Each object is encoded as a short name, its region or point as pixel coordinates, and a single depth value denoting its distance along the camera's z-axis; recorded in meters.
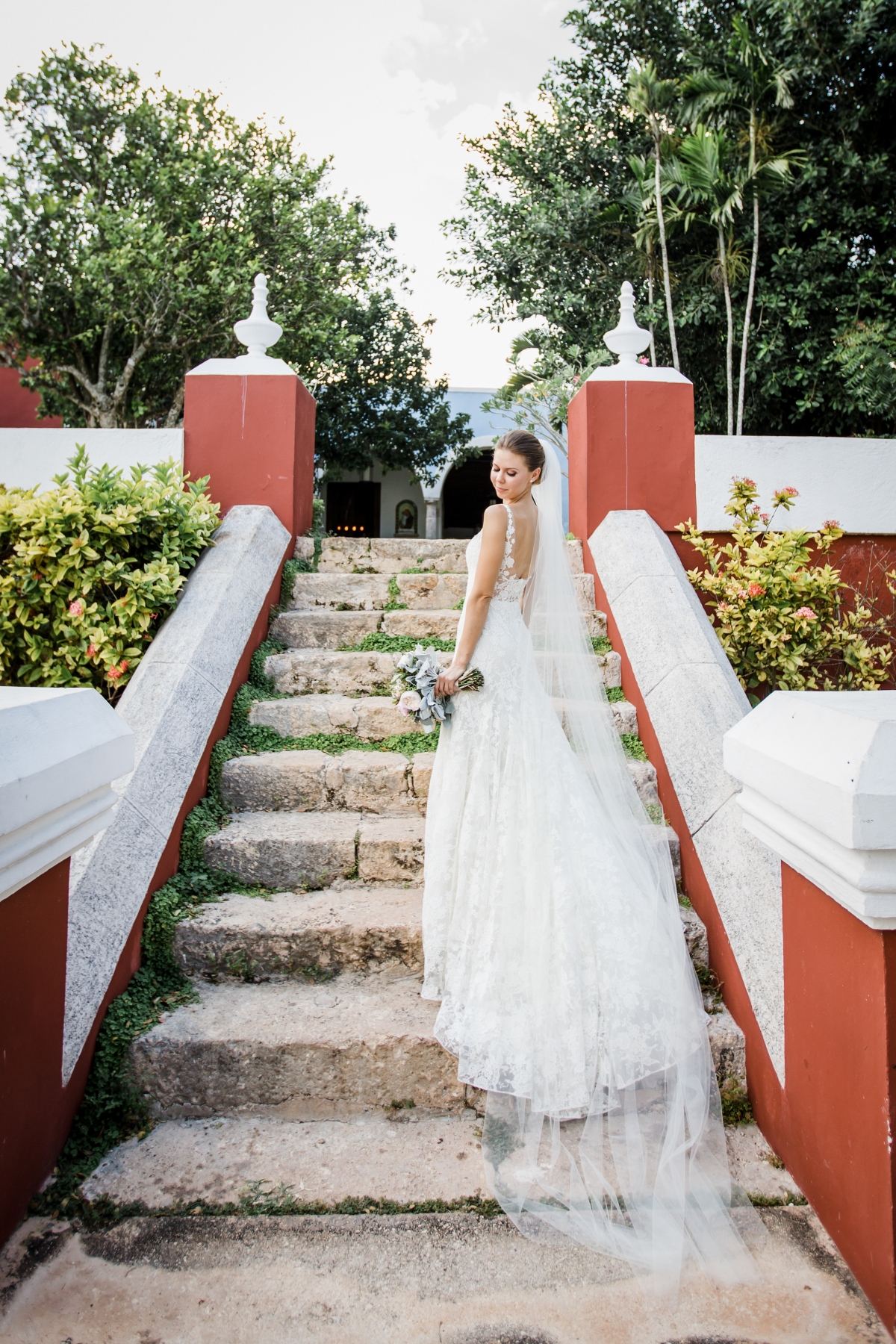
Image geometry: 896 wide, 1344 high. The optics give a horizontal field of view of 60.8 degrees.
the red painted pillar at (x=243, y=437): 4.50
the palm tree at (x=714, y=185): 8.36
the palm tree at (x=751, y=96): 8.25
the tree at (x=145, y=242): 10.75
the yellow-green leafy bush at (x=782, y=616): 3.45
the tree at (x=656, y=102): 9.05
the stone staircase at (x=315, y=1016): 1.84
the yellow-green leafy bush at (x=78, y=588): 3.18
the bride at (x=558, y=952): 1.72
